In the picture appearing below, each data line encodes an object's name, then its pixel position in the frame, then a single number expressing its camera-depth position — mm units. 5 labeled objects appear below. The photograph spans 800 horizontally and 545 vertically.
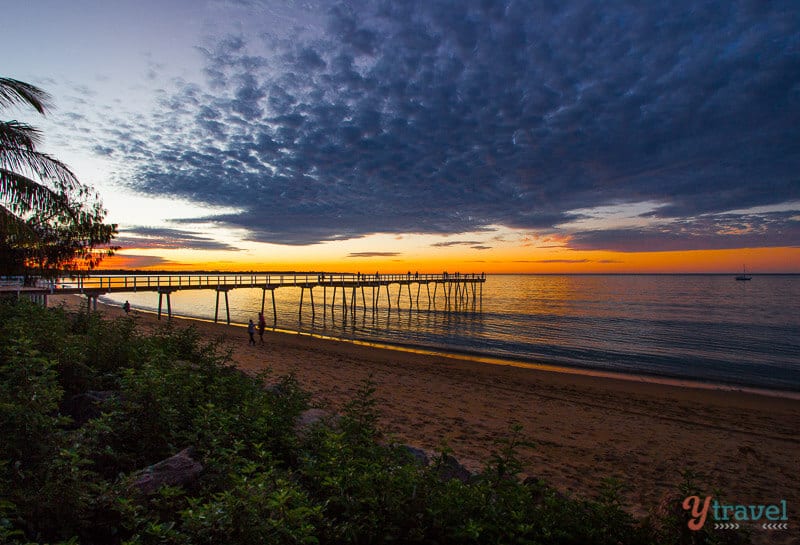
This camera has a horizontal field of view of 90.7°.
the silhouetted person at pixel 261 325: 27047
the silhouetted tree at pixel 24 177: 11312
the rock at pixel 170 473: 4181
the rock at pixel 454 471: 6402
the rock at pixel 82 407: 6141
